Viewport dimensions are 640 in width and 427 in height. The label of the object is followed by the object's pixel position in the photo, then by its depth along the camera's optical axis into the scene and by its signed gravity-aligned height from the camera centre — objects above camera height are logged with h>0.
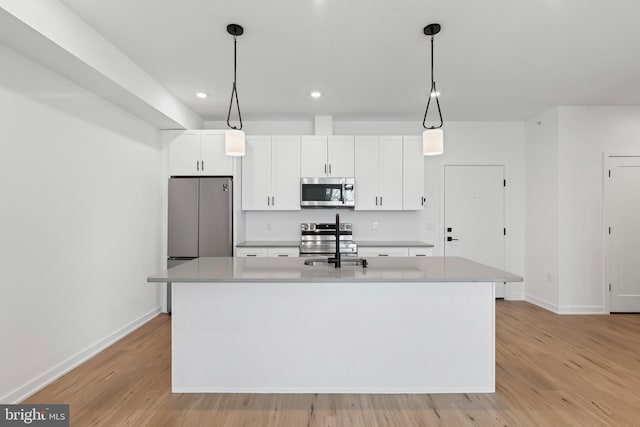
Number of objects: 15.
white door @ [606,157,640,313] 4.43 -0.22
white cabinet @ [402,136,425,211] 4.66 +0.63
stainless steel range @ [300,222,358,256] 4.74 -0.31
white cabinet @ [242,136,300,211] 4.64 +0.59
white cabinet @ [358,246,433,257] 4.47 -0.48
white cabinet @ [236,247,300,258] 4.37 -0.49
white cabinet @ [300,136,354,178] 4.65 +0.82
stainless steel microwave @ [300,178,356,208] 4.59 +0.31
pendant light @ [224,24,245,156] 2.69 +0.58
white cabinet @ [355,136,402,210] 4.65 +0.62
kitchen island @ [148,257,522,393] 2.41 -0.88
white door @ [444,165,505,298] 5.07 +0.01
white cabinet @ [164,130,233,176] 4.39 +0.80
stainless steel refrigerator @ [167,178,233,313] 4.30 -0.07
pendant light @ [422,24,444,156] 2.70 +0.60
